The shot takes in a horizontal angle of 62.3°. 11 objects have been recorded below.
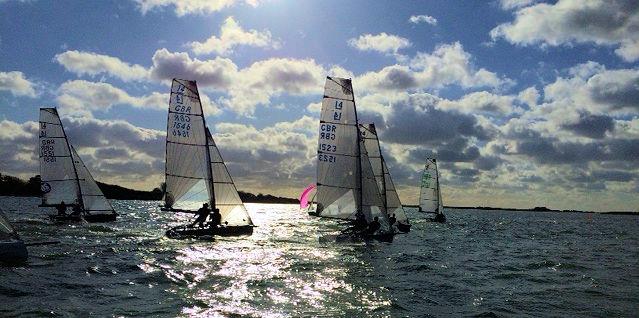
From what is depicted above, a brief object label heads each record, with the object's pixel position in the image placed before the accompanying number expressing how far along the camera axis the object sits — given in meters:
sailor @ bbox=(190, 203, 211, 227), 33.81
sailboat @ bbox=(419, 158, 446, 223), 76.25
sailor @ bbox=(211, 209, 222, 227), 33.19
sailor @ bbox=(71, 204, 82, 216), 44.62
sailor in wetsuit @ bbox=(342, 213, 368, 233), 35.28
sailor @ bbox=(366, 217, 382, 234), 35.25
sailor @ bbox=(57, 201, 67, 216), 45.03
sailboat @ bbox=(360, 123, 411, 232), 49.34
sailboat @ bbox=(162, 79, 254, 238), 35.09
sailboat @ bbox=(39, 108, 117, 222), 44.78
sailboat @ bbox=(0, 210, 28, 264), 19.31
